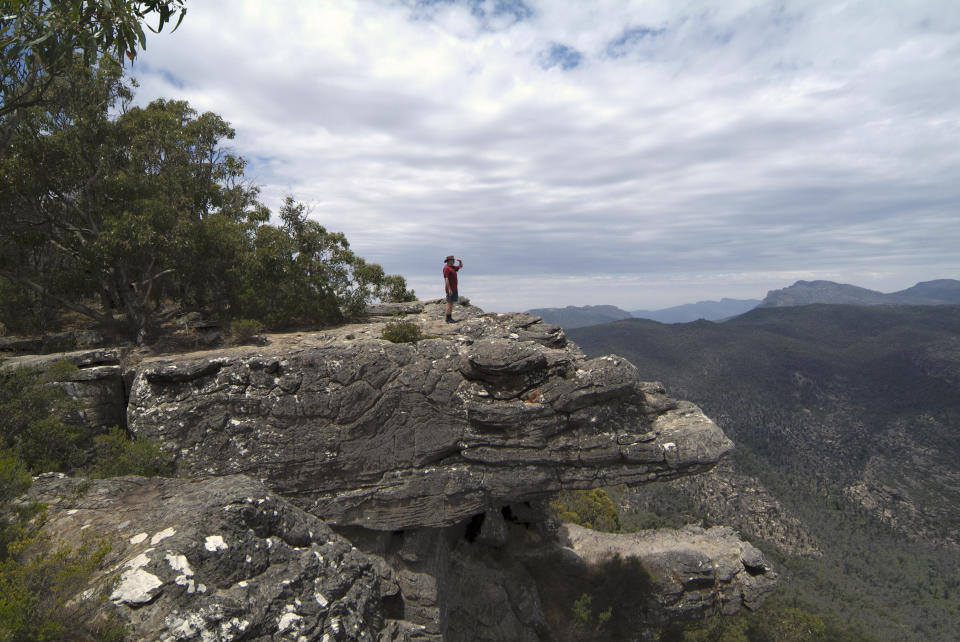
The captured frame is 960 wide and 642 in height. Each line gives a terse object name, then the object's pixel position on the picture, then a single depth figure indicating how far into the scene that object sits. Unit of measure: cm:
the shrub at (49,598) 557
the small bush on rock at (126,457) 1456
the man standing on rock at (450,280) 2341
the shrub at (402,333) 2117
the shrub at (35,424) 1366
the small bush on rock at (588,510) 4834
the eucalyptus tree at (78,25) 869
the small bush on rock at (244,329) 2120
